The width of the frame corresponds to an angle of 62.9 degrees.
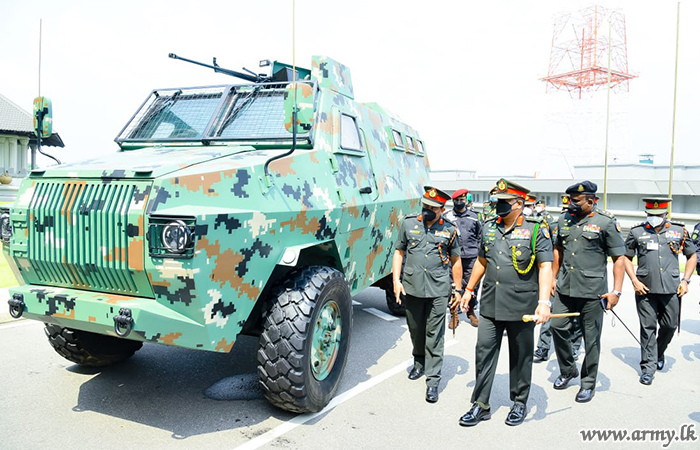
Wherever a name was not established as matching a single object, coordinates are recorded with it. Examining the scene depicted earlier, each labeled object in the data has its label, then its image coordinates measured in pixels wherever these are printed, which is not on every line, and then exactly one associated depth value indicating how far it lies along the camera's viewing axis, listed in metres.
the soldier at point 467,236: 7.53
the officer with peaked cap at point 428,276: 4.90
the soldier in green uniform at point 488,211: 8.25
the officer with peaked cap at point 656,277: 5.43
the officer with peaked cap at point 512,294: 4.24
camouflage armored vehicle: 3.48
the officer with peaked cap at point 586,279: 4.88
